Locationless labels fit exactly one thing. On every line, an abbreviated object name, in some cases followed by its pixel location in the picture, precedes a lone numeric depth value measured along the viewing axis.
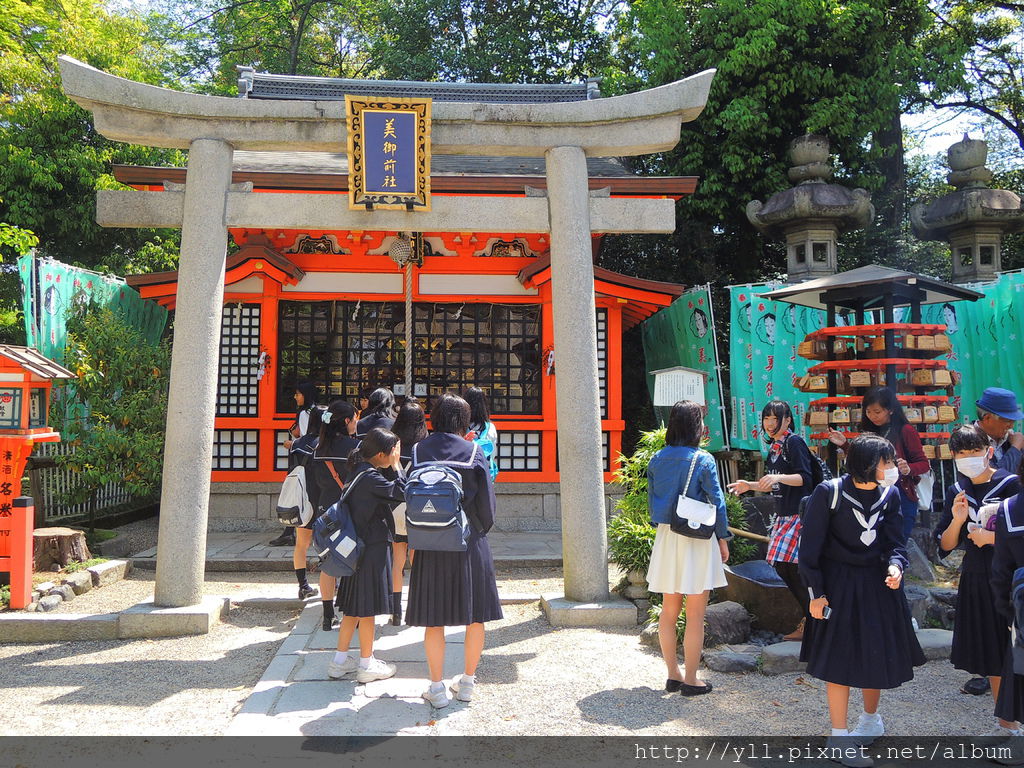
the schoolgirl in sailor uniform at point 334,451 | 5.99
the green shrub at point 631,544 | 6.65
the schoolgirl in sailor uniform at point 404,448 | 5.36
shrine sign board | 6.50
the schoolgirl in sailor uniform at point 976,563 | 4.12
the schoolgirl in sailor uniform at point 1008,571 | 3.45
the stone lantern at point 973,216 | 13.15
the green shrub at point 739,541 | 6.51
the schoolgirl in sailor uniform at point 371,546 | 4.68
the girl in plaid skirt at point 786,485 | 5.04
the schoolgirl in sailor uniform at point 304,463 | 6.69
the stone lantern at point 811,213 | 12.45
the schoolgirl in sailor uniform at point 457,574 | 4.30
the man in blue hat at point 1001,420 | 5.07
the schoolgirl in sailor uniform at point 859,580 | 3.67
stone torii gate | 6.20
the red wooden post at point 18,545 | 6.45
